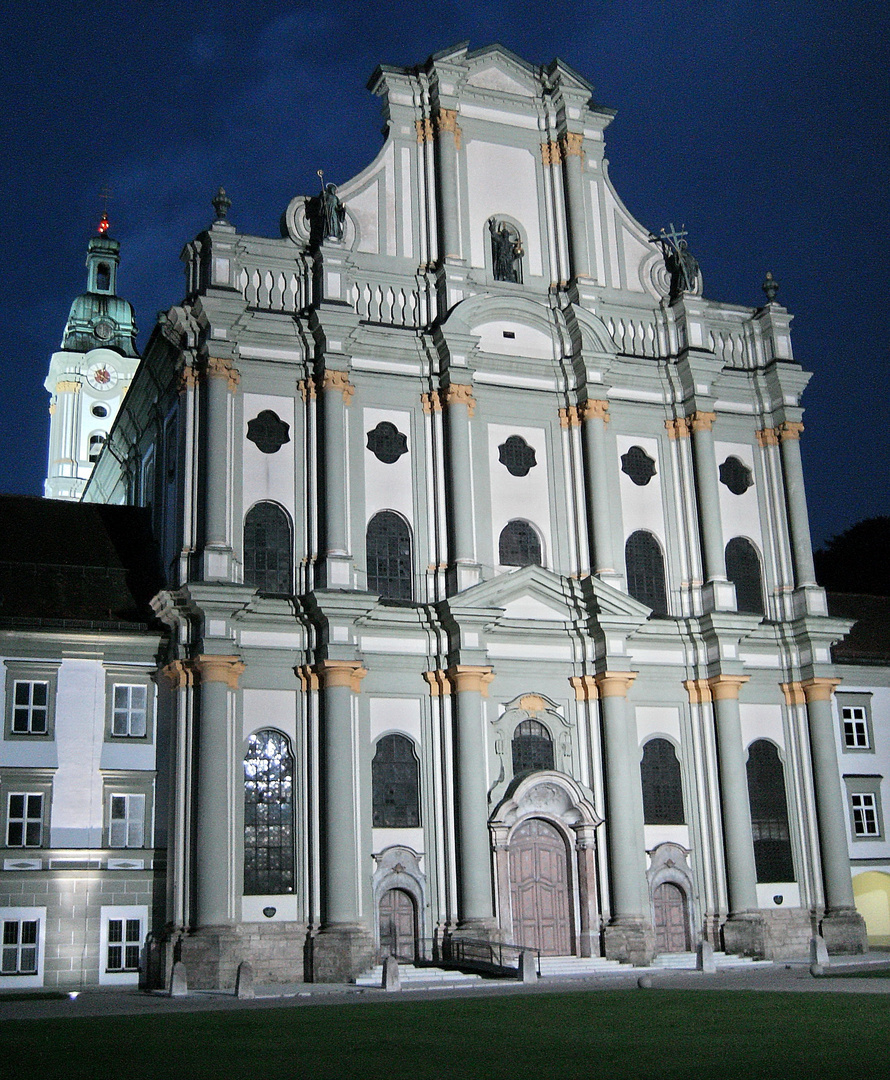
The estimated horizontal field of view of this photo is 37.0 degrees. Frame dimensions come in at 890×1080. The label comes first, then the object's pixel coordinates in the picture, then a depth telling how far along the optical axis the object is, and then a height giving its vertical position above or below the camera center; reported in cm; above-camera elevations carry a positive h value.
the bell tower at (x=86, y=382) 7156 +2720
